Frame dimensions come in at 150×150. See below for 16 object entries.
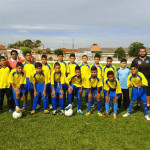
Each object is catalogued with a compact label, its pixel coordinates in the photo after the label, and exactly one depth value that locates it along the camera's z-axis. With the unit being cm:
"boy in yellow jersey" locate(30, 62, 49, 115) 516
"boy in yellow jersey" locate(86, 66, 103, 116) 506
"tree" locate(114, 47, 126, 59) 5372
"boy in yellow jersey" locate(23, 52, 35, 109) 549
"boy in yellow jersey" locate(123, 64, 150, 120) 473
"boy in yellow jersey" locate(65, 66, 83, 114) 525
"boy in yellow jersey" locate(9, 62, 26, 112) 498
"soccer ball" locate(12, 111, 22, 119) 482
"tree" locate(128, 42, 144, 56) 5883
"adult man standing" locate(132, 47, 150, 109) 540
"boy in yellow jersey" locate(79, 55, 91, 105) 580
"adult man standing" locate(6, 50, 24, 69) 548
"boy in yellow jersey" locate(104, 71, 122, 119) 487
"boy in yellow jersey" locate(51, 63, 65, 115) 519
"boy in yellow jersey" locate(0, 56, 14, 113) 518
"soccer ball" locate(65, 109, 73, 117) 498
